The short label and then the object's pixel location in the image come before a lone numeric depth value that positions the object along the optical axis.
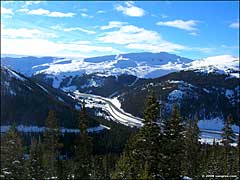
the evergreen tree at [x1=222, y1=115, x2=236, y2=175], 66.75
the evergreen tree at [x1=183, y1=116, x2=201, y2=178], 64.94
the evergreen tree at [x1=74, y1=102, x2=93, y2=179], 39.91
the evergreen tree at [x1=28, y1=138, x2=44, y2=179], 48.55
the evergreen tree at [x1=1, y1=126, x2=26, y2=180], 37.88
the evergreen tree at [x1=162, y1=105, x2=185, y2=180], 27.07
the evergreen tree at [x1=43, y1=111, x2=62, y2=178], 45.26
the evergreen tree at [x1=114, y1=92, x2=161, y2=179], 26.82
